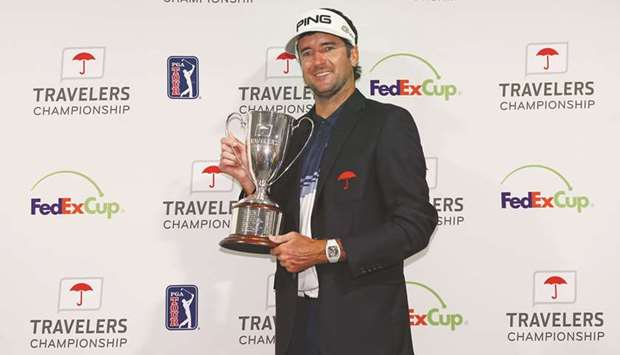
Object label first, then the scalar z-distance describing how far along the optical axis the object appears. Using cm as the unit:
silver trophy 210
